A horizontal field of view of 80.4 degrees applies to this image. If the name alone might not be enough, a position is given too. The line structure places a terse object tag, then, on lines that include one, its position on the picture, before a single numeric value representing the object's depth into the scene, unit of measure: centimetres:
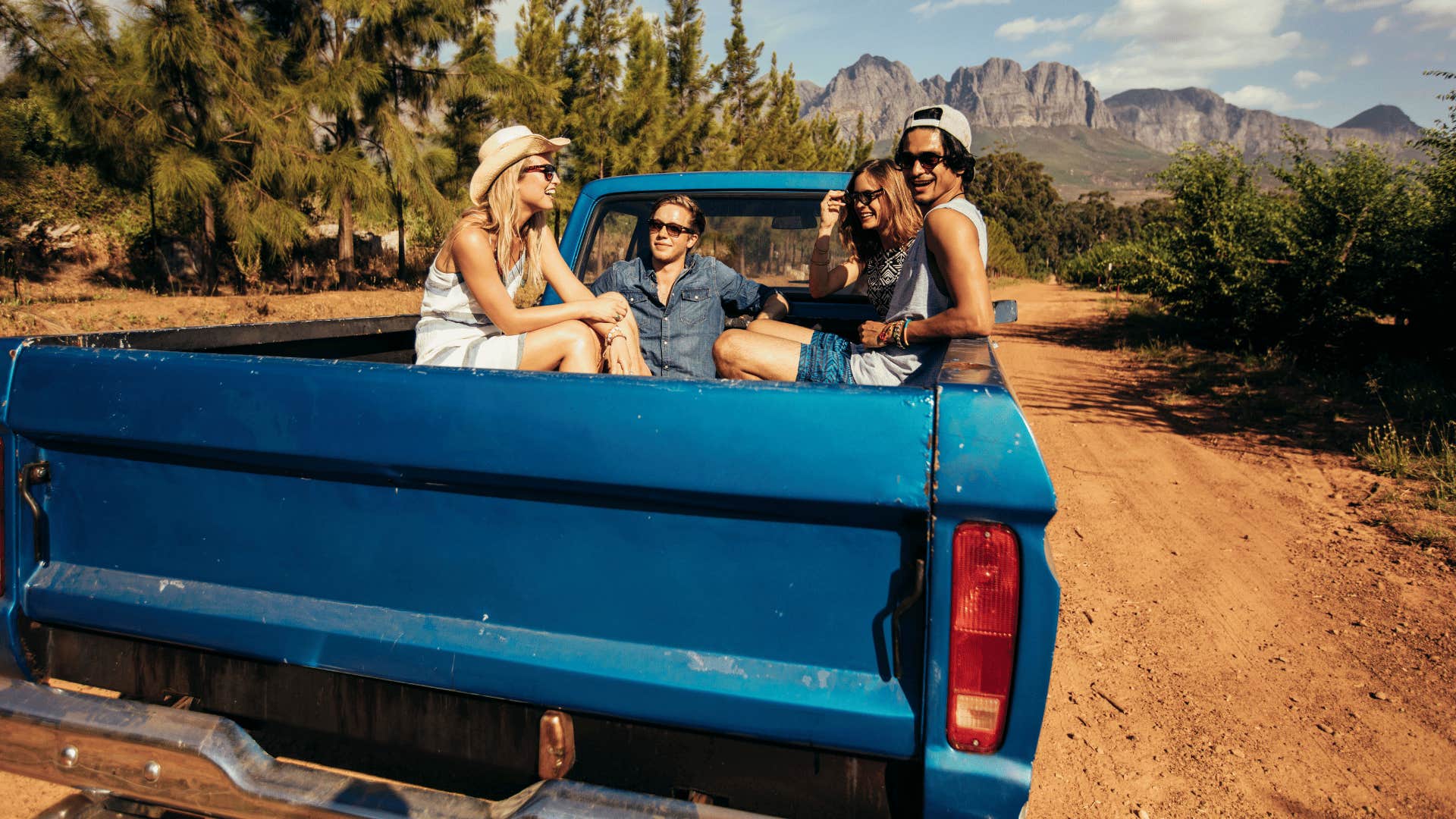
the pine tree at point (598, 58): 2377
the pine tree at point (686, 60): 2842
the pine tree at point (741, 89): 3572
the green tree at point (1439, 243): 897
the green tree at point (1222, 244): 1268
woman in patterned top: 336
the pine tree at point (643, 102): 2255
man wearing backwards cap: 249
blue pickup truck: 137
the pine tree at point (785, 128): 3512
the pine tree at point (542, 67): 2097
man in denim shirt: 348
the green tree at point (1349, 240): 1022
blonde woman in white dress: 282
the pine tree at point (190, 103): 1531
